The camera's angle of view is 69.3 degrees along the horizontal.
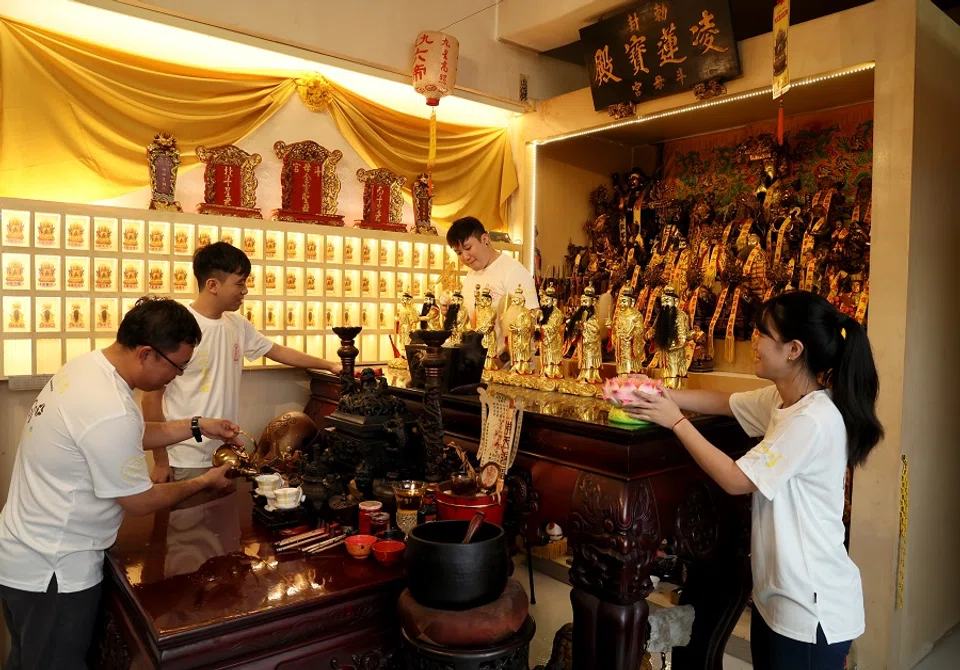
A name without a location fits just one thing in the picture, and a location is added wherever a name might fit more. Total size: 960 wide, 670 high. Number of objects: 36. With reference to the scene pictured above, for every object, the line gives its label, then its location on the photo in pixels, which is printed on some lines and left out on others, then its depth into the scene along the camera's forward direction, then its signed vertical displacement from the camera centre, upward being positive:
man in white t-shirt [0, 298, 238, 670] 1.82 -0.49
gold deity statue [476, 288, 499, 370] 2.70 -0.03
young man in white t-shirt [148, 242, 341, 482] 2.96 -0.23
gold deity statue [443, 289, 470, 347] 2.93 -0.02
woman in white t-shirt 1.66 -0.35
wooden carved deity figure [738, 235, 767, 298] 4.72 +0.35
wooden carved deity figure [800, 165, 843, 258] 4.46 +0.67
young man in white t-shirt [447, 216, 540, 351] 3.73 +0.29
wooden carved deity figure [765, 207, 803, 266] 4.62 +0.55
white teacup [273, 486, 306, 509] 2.10 -0.57
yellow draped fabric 3.42 +1.09
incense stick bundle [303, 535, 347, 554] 1.90 -0.65
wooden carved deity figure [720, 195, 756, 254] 4.90 +0.67
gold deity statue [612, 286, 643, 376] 2.21 -0.06
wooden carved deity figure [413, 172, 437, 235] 4.91 +0.76
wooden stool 1.41 -0.67
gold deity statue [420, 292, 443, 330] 3.03 -0.01
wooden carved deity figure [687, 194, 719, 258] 5.25 +0.75
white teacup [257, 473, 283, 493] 2.18 -0.55
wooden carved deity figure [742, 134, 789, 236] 4.88 +1.03
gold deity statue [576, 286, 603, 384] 2.30 -0.09
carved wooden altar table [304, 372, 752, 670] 1.73 -0.51
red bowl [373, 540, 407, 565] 1.82 -0.63
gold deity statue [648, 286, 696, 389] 2.11 -0.07
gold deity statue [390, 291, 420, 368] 3.39 -0.03
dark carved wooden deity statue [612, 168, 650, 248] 5.81 +0.96
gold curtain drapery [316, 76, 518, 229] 4.69 +1.17
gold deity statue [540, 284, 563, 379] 2.45 -0.07
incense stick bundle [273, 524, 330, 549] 1.93 -0.64
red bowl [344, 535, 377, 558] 1.85 -0.62
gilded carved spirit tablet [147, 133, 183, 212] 3.77 +0.74
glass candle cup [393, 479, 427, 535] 1.97 -0.56
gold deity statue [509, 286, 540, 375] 2.53 -0.09
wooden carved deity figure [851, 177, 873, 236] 4.35 +0.73
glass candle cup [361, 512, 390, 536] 1.99 -0.61
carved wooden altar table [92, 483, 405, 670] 1.48 -0.68
